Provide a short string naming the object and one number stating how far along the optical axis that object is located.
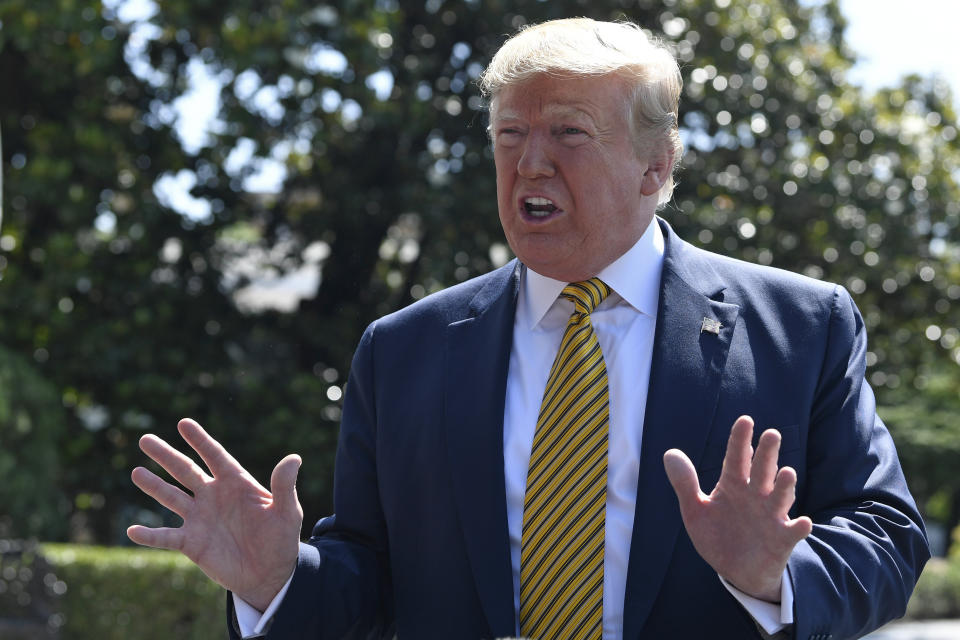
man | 4.57
